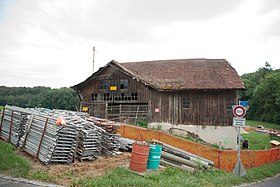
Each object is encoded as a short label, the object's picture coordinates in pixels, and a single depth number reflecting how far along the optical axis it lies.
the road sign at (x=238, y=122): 10.14
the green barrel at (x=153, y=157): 8.74
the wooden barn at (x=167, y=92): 19.44
